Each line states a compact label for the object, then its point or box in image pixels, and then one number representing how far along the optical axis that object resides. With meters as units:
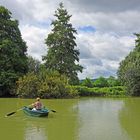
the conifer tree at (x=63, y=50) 22.47
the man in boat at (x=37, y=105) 10.81
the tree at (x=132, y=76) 20.43
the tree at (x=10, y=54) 18.78
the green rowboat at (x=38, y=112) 10.30
